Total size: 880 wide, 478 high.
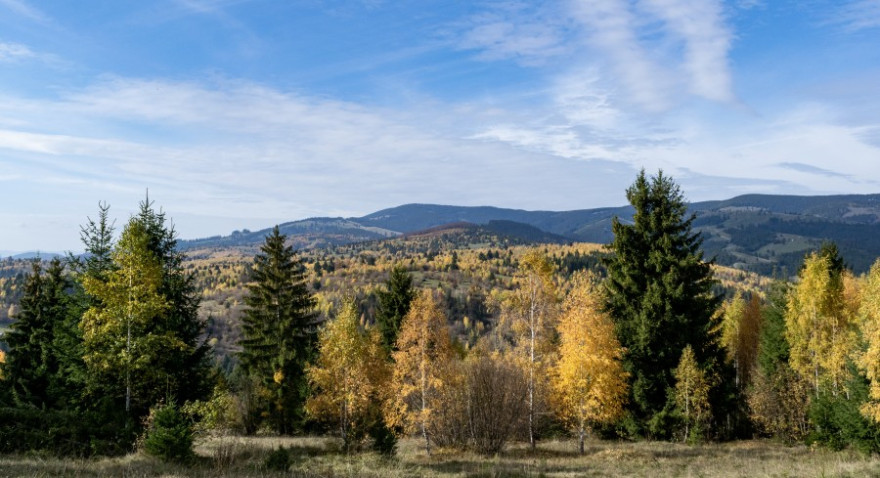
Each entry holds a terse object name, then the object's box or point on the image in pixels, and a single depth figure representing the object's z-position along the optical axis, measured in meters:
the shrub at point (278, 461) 16.69
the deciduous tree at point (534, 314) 27.73
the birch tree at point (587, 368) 26.34
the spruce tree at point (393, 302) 47.84
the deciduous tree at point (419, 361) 29.58
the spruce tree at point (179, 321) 28.98
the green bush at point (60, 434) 19.91
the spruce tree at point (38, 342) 34.12
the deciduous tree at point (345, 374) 31.58
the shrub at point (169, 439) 17.70
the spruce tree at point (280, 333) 41.25
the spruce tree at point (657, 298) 33.09
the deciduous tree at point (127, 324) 25.81
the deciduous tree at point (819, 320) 36.22
